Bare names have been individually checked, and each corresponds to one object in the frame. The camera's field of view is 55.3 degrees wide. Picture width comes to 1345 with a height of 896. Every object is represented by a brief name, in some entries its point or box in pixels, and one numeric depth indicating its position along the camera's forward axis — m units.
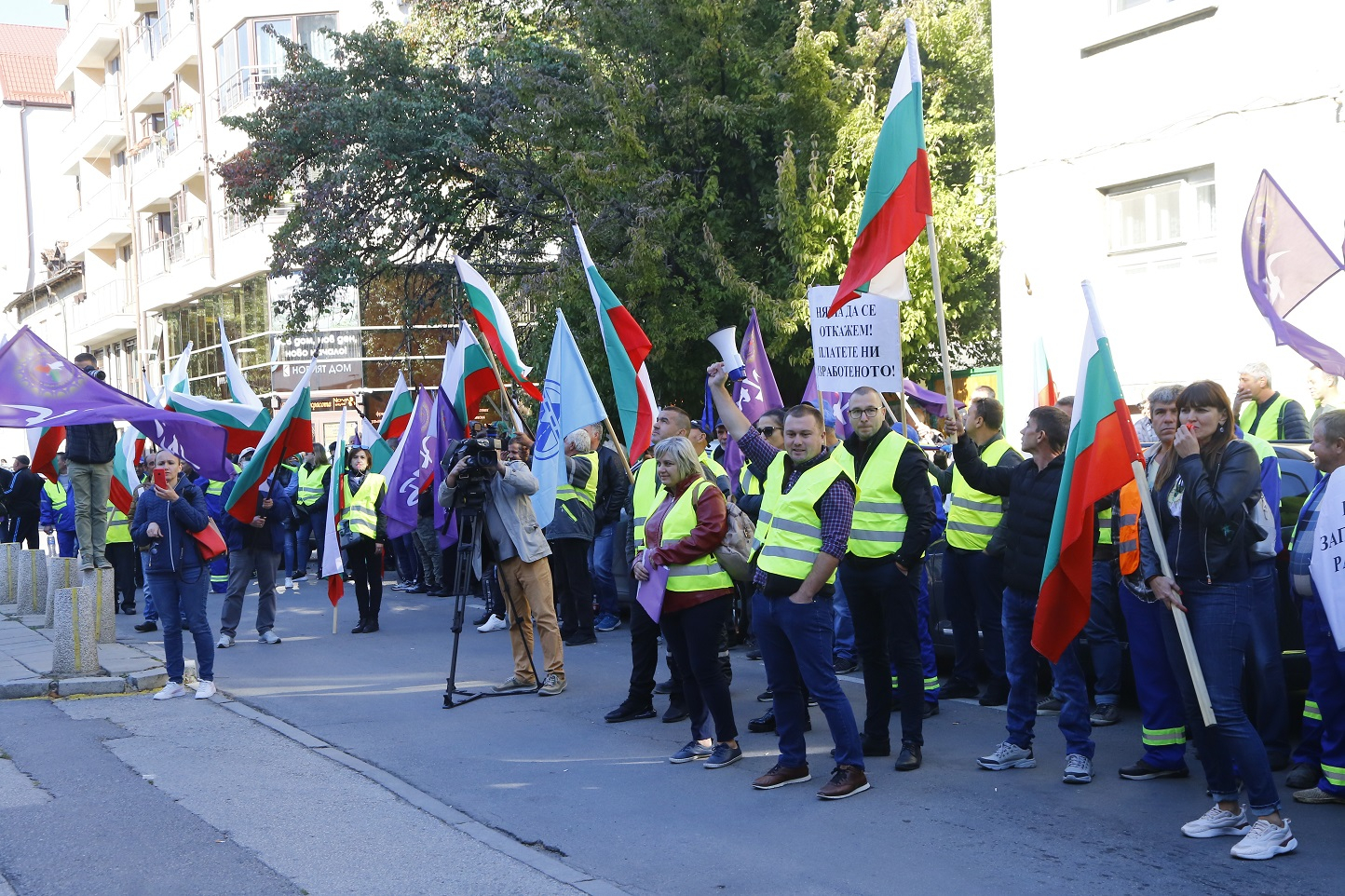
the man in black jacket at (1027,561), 6.64
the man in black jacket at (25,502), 20.52
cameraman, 9.43
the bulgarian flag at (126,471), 14.20
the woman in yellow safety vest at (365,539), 13.01
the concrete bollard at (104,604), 11.44
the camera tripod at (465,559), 9.36
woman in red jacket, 7.09
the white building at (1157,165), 12.14
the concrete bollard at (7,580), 17.00
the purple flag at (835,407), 10.16
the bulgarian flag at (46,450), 12.98
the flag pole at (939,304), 6.39
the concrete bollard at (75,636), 10.32
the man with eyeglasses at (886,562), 6.95
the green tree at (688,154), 16.39
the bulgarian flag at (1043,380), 10.10
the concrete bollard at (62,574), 12.73
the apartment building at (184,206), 31.77
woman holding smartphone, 9.68
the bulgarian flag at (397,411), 14.97
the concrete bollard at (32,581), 15.19
